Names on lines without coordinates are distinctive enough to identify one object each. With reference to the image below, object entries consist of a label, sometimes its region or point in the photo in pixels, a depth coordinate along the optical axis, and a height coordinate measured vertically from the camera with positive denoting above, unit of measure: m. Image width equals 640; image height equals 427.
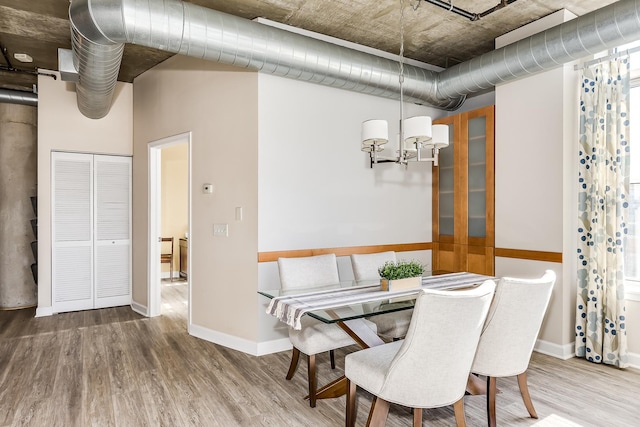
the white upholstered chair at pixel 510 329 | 2.25 -0.68
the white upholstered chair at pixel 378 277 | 3.14 -0.56
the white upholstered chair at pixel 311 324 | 2.71 -0.83
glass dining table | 2.29 -0.56
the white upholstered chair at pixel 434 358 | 1.83 -0.70
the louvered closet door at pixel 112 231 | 5.30 -0.23
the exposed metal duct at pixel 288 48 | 2.71 +1.35
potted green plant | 2.79 -0.45
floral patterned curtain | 3.32 +0.03
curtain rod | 3.21 +1.32
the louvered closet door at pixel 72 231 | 5.06 -0.22
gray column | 5.42 +0.17
